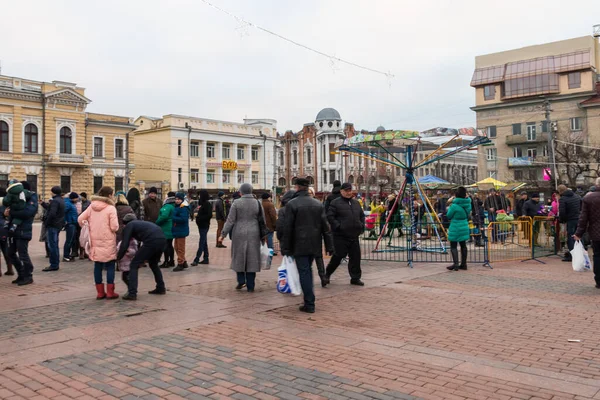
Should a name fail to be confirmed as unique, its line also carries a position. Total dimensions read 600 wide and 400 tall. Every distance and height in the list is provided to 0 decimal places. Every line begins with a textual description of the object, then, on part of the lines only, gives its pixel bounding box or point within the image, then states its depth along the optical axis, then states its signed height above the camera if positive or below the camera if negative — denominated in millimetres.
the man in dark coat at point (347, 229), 9281 -355
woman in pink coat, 7973 -393
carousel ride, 13469 +1719
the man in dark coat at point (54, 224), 11414 -222
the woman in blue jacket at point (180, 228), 11641 -361
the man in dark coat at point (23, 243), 9484 -516
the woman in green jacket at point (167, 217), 11641 -111
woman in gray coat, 8680 -438
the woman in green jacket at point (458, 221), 11219 -304
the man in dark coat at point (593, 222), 8948 -303
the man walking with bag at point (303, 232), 7430 -329
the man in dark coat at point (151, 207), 12469 +124
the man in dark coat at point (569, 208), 12281 -69
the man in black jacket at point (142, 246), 8039 -529
